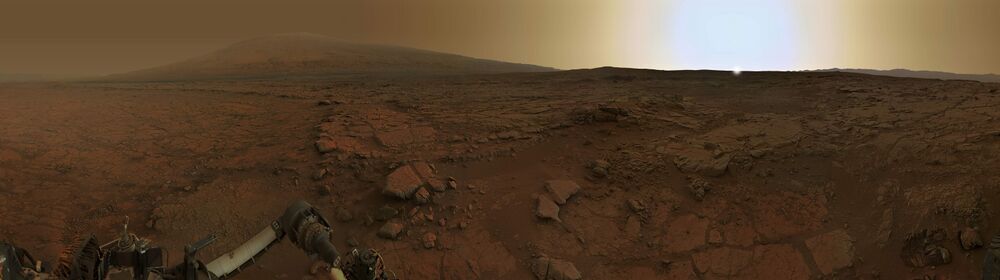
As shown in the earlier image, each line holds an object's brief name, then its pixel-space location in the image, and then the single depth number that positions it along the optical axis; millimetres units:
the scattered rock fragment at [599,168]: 8578
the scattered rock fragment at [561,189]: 8016
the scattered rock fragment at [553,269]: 6820
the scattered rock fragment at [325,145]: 9406
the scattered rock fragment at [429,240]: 7278
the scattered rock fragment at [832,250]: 6691
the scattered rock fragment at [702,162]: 8455
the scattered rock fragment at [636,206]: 7824
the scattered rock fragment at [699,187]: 8016
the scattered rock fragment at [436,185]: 8164
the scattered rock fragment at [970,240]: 6297
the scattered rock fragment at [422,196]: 7879
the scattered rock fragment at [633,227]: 7489
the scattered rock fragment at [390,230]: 7355
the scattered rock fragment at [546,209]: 7648
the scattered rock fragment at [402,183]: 7988
